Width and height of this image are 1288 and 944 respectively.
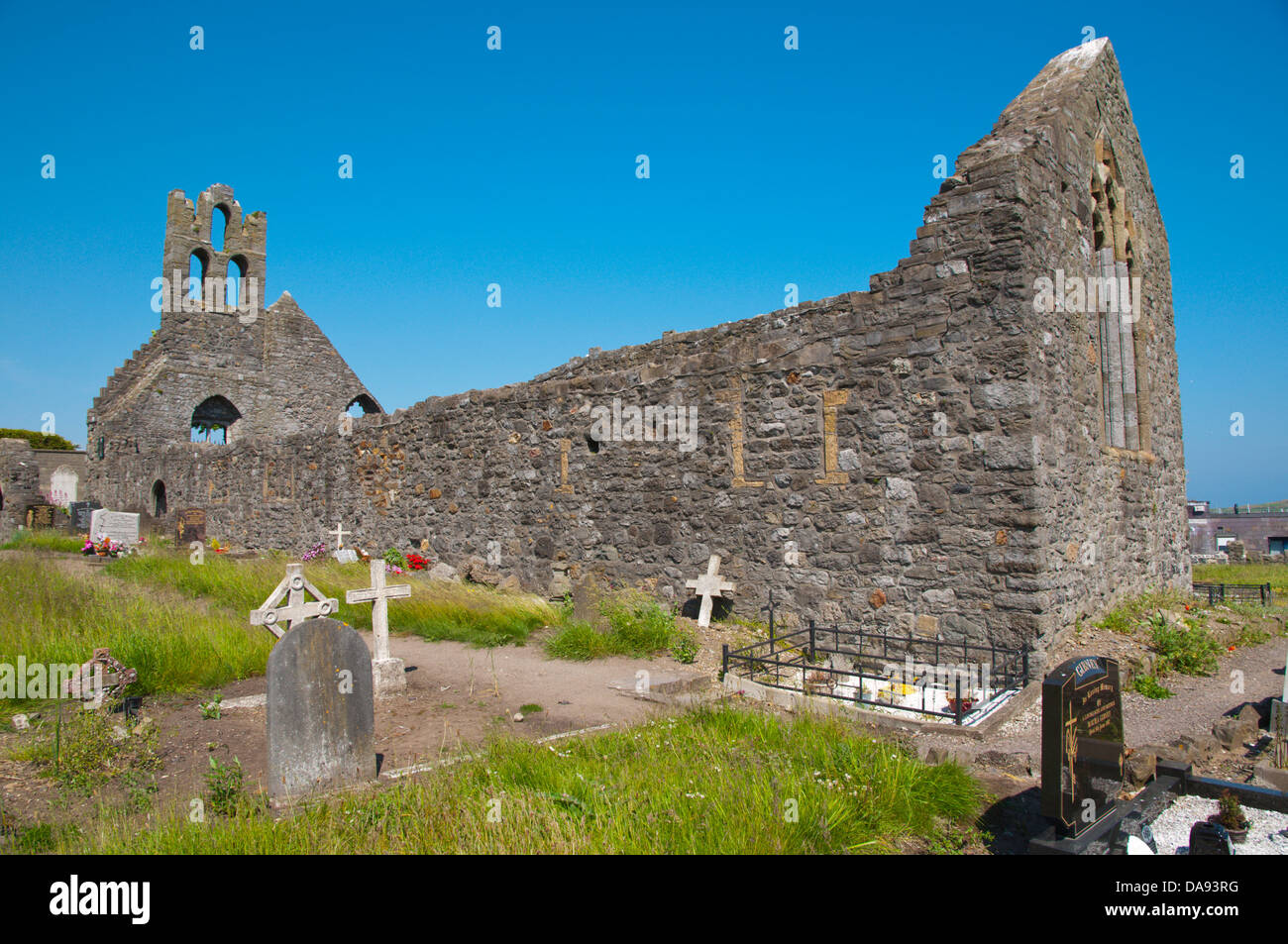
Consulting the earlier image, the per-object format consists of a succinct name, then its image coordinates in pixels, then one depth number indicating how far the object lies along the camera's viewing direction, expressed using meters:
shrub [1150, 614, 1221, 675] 8.04
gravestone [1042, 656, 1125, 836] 3.91
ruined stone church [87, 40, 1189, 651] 7.61
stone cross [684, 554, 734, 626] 9.77
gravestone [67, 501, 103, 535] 23.93
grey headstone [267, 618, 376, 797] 4.53
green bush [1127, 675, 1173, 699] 7.18
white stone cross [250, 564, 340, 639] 6.65
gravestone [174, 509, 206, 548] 21.77
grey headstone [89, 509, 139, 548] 19.22
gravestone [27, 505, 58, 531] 23.84
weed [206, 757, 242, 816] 4.32
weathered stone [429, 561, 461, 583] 13.48
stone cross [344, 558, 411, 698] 7.55
